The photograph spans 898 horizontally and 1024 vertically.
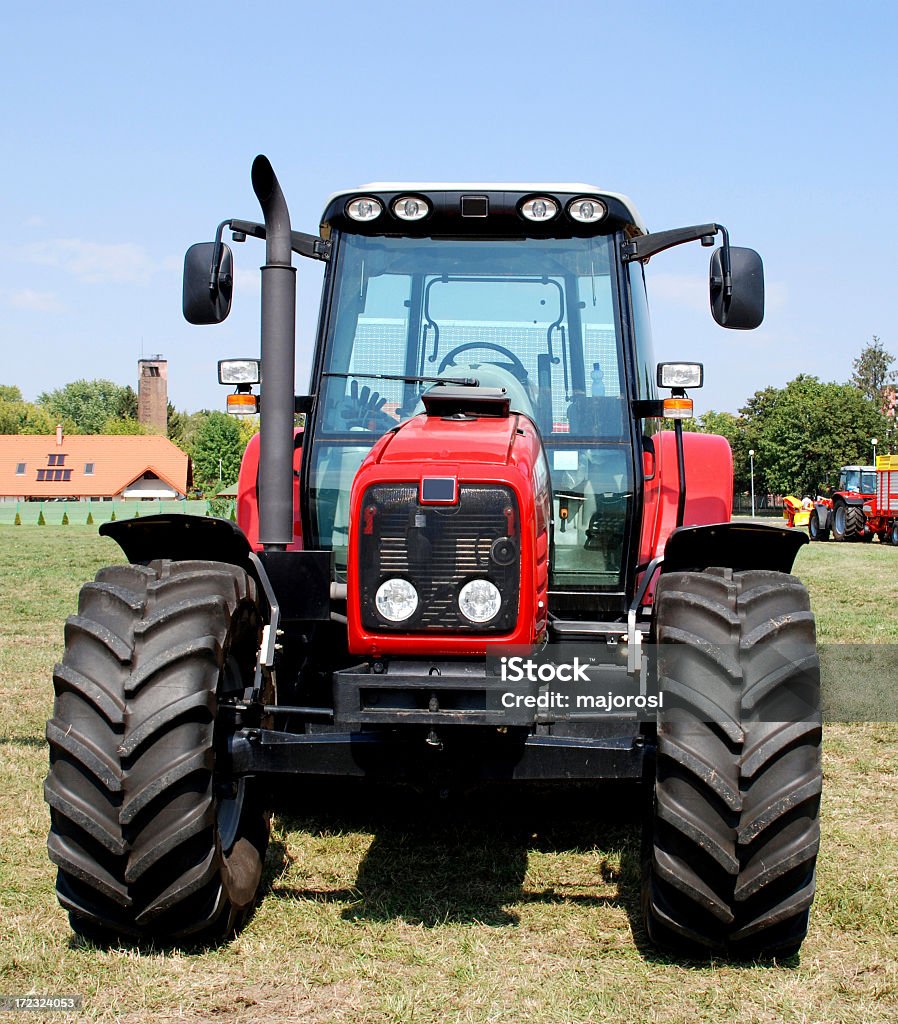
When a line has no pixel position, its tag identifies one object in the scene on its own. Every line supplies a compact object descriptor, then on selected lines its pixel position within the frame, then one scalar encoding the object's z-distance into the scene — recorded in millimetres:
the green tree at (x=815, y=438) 78875
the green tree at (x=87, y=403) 142875
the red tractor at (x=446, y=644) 4000
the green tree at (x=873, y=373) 89312
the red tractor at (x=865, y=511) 33531
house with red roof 95062
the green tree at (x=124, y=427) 121375
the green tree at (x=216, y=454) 107000
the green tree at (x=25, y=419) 121812
